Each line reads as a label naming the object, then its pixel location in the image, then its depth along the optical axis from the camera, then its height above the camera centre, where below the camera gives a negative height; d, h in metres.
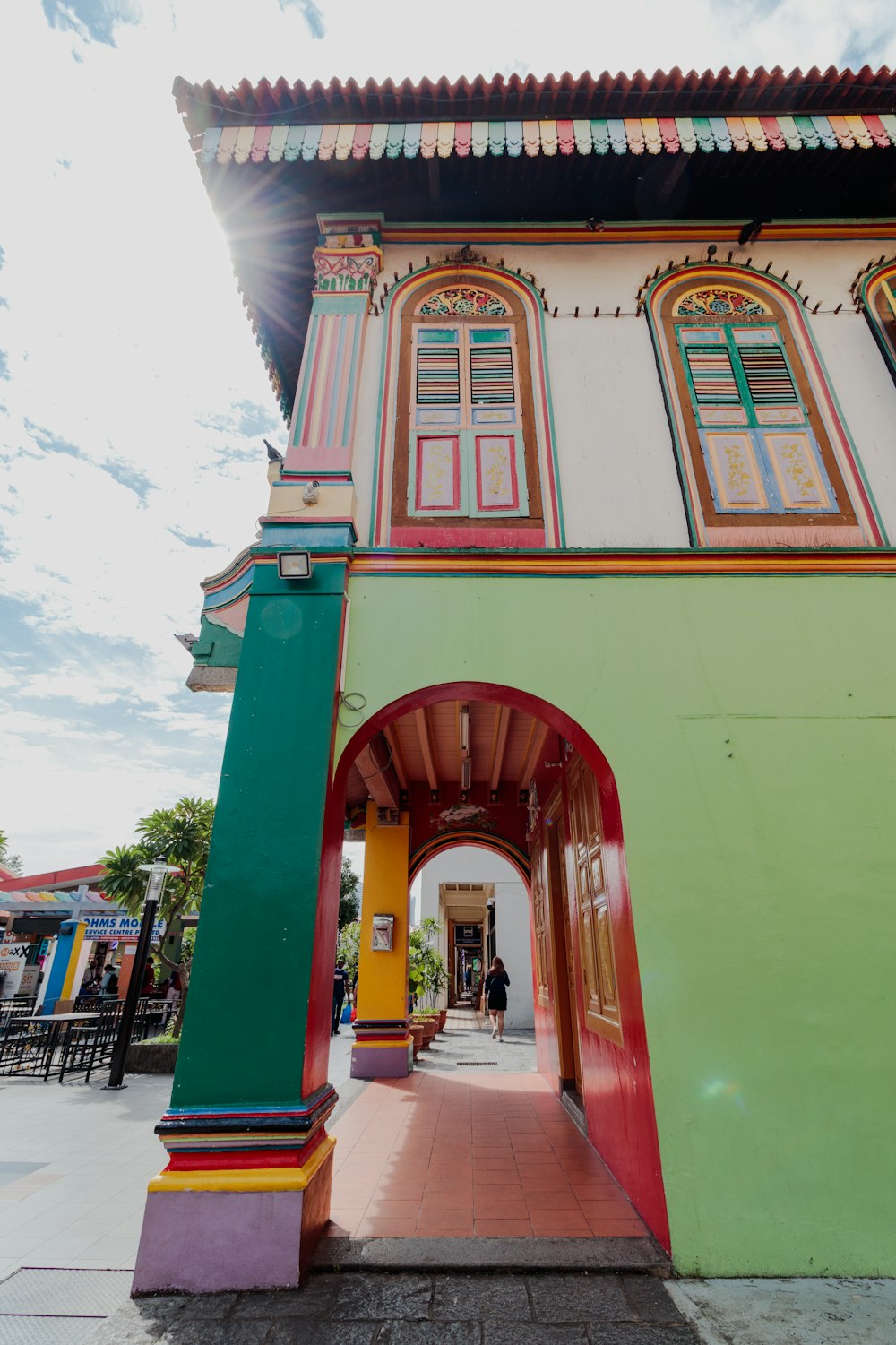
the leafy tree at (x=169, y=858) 10.79 +1.67
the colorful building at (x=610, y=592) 3.15 +2.29
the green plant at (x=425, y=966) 13.05 -0.01
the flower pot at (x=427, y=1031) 10.89 -1.05
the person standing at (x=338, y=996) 12.48 -0.56
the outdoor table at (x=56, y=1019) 8.58 -0.69
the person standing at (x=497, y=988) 12.05 -0.39
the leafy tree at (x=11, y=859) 32.20 +6.06
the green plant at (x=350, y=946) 16.58 +0.47
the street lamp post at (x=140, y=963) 7.93 +0.01
